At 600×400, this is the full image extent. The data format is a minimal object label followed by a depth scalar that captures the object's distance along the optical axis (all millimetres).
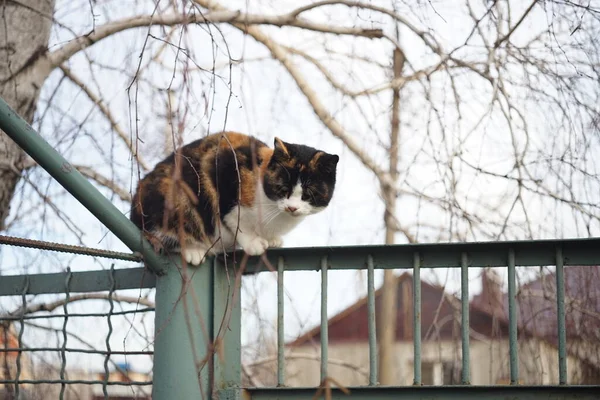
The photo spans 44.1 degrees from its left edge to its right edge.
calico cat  2820
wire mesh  2191
